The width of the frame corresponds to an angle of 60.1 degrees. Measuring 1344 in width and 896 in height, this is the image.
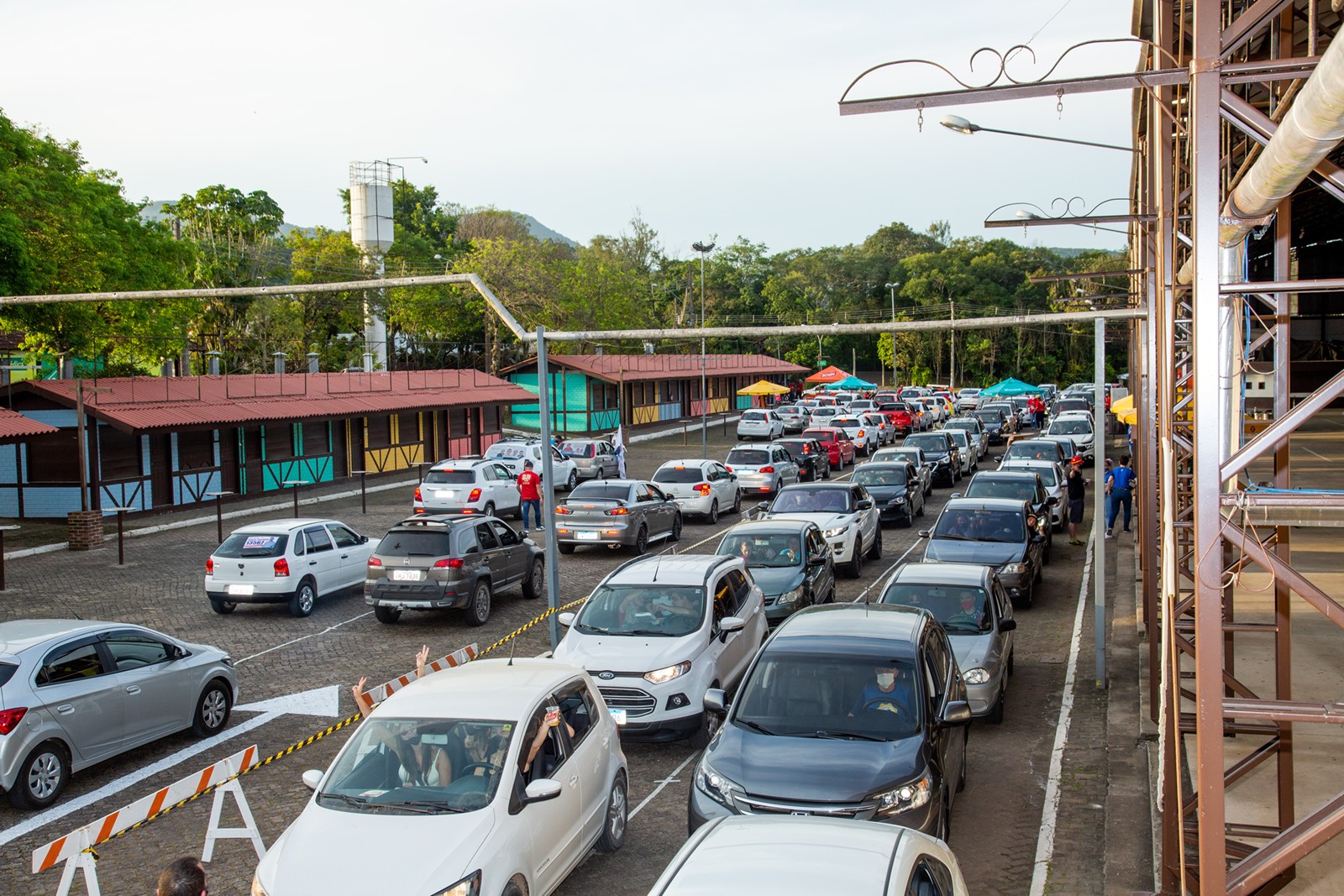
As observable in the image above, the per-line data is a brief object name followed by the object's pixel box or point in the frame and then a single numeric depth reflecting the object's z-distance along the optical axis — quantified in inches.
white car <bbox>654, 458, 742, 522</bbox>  1131.9
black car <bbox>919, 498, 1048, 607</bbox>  737.6
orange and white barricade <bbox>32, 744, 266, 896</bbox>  295.4
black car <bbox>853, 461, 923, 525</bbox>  1087.6
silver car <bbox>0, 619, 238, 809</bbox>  408.8
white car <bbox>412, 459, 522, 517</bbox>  1099.3
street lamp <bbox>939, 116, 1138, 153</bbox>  533.4
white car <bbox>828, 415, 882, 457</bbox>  1792.6
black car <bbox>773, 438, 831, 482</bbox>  1480.1
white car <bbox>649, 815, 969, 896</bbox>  220.4
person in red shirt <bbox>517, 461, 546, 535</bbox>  1051.9
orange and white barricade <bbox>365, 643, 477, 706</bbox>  459.8
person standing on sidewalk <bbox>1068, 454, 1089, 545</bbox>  986.7
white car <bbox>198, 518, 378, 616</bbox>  714.8
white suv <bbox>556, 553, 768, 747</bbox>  456.1
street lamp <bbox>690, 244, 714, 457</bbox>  2787.9
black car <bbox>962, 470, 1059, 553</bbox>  952.9
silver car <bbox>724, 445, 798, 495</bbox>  1298.0
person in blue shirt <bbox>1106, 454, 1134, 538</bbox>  979.3
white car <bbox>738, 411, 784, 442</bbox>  1931.6
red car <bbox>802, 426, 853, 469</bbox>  1624.0
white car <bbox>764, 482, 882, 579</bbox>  839.1
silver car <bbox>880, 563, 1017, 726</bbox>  498.3
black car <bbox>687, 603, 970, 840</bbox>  333.7
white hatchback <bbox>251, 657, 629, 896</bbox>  276.4
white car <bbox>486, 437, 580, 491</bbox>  1334.9
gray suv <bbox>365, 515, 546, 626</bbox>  682.8
